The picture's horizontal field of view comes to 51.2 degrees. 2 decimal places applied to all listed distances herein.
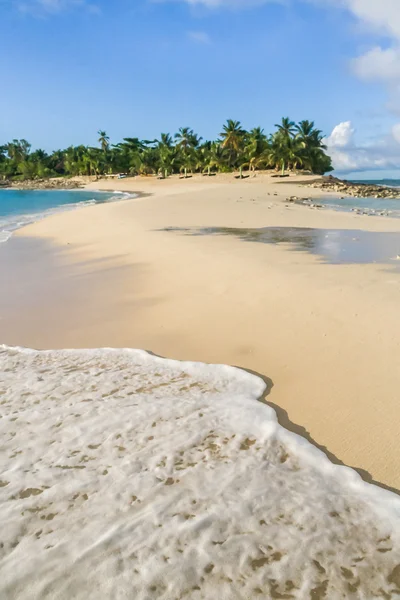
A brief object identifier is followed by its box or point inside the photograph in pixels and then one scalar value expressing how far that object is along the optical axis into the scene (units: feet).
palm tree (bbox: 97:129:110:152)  291.36
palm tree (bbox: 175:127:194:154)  249.34
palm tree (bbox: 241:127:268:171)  208.95
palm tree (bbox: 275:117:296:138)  199.15
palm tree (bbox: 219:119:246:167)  211.20
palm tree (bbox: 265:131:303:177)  193.47
